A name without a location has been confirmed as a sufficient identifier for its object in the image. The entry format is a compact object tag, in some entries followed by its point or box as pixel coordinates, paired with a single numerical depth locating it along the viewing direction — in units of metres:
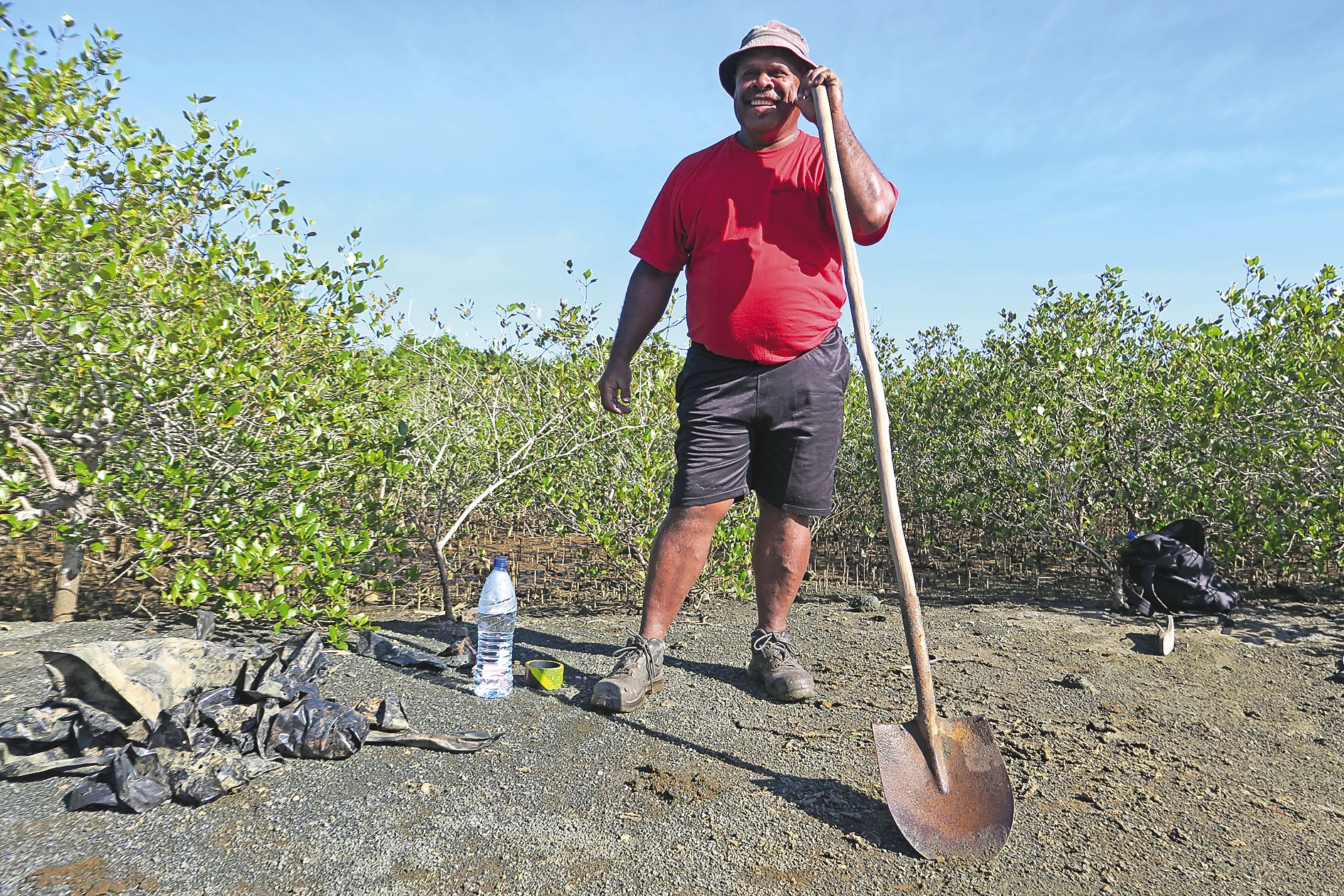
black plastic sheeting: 2.19
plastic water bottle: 3.02
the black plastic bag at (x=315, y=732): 2.43
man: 2.94
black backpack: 4.21
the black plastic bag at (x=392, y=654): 3.30
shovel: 2.06
